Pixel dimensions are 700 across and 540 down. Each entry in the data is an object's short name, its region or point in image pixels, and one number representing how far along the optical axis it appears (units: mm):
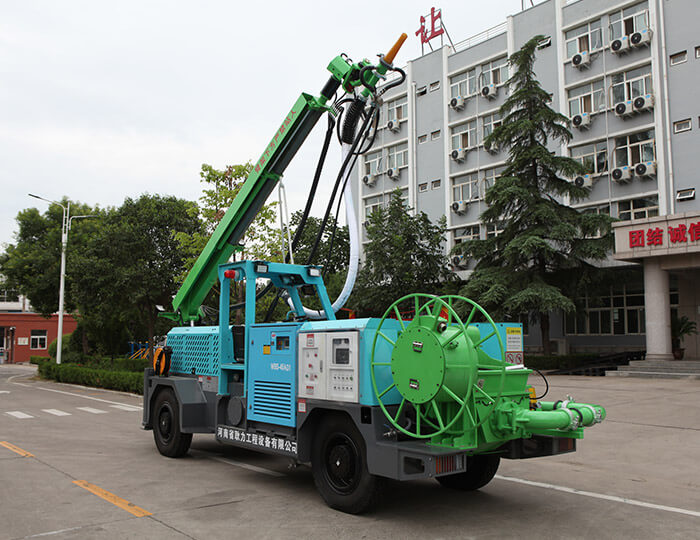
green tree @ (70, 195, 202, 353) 24969
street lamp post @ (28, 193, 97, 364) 29133
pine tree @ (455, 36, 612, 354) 27078
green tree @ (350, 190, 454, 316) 34438
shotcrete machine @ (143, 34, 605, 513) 5664
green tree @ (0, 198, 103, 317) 35062
